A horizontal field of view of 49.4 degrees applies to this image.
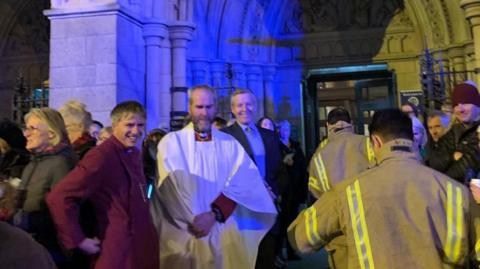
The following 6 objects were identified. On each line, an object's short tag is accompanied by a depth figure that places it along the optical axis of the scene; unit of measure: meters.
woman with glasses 2.49
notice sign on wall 8.34
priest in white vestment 2.98
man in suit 3.78
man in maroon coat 2.41
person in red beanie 3.14
